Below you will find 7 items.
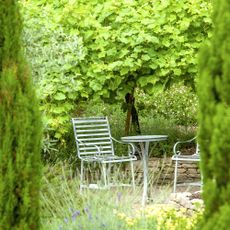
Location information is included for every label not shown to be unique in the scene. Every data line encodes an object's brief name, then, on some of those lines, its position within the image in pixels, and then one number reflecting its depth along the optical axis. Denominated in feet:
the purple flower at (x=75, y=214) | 26.00
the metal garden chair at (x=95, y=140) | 47.87
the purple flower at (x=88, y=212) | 26.35
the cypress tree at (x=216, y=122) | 13.43
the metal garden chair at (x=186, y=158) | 45.24
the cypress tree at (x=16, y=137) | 18.06
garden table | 44.84
